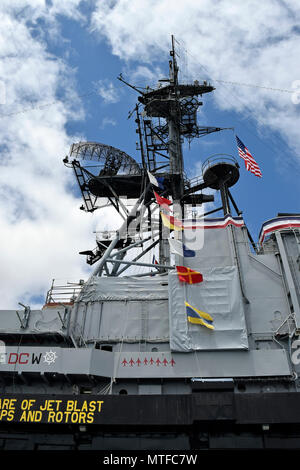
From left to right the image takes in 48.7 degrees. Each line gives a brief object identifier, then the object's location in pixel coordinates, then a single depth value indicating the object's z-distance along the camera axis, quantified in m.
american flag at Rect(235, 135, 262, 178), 16.83
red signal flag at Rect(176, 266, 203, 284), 12.00
